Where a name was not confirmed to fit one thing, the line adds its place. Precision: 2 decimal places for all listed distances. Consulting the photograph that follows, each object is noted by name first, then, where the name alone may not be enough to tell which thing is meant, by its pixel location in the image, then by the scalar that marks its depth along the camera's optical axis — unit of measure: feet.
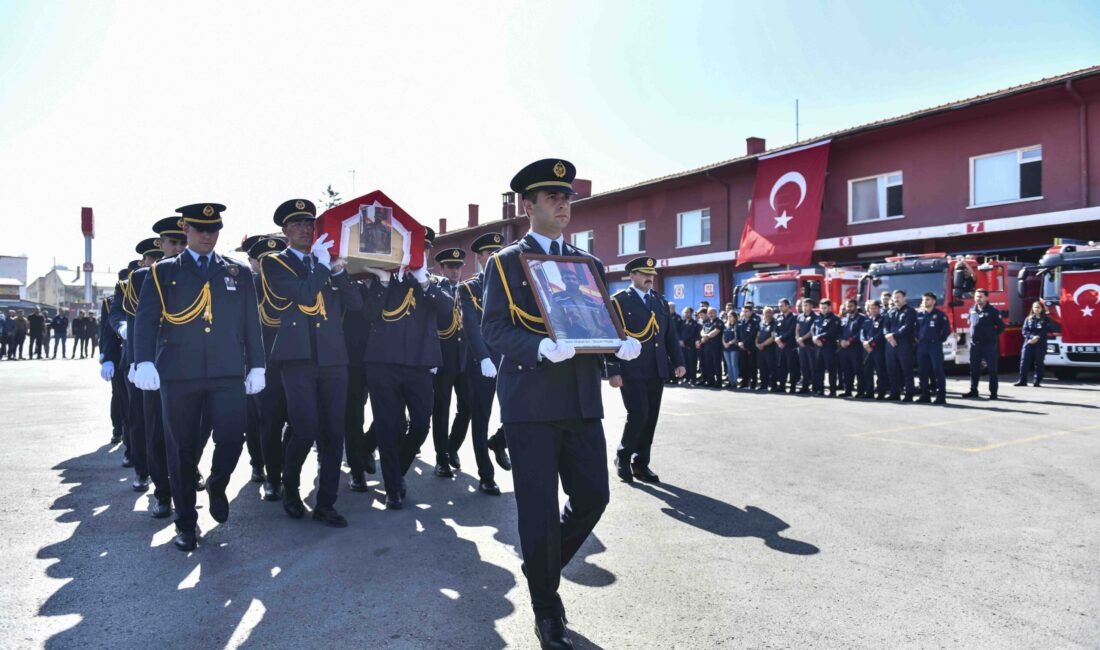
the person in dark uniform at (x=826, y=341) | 49.19
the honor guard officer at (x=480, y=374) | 20.74
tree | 119.62
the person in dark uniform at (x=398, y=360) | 19.24
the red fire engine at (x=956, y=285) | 54.08
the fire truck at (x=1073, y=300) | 51.31
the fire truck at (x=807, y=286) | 63.36
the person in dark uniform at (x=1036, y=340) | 50.67
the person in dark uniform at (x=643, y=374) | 21.75
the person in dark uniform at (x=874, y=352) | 46.06
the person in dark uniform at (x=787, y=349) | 51.78
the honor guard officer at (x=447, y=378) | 23.18
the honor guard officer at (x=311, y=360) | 17.65
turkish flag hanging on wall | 77.30
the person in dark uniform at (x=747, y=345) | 55.16
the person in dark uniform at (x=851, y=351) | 47.62
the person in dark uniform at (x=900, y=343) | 44.14
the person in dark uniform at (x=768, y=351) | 53.11
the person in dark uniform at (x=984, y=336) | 44.93
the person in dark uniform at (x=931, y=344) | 41.93
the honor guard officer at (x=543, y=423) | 11.05
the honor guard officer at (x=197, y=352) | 15.89
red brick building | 60.64
